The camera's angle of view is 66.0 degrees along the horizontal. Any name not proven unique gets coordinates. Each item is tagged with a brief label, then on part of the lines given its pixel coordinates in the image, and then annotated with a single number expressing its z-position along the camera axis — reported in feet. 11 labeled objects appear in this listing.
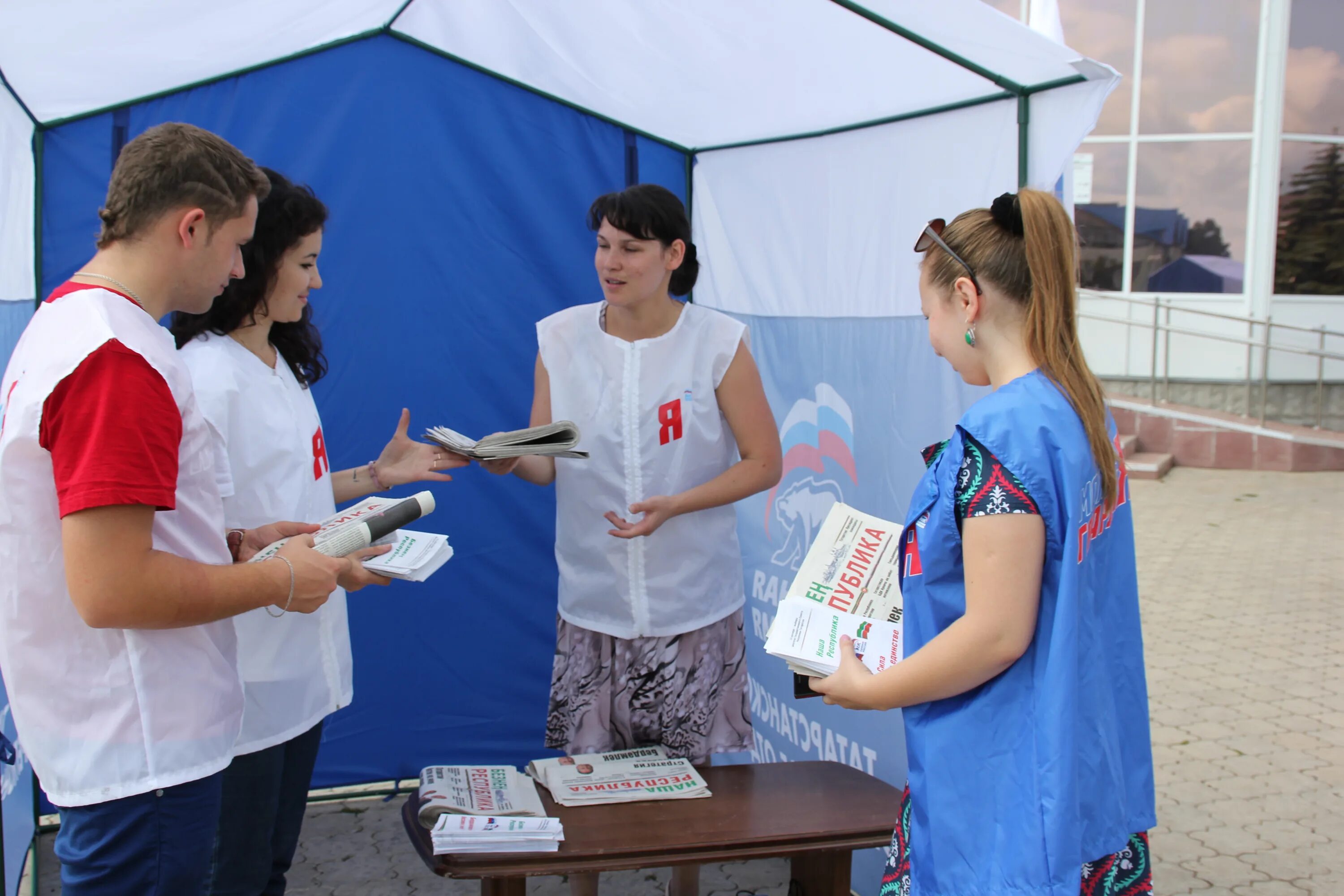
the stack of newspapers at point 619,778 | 8.23
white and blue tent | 7.90
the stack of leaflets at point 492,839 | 7.39
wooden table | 7.38
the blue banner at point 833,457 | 8.67
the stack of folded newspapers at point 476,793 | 7.90
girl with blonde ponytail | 4.51
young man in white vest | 4.42
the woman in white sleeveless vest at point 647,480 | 8.47
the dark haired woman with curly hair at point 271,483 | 6.54
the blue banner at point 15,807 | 8.14
